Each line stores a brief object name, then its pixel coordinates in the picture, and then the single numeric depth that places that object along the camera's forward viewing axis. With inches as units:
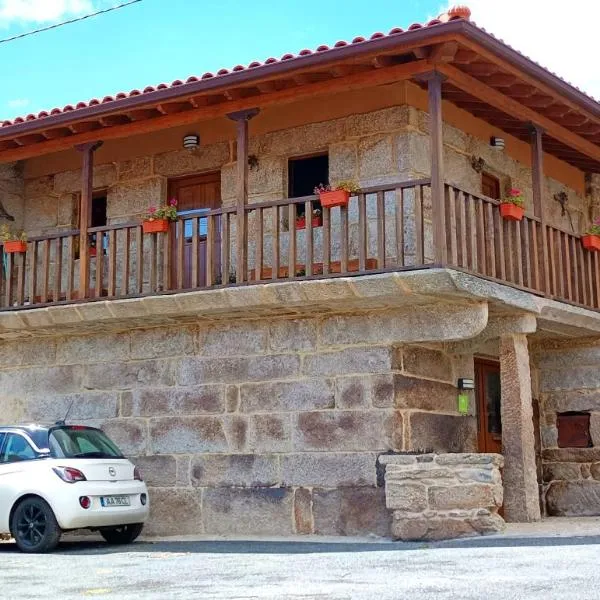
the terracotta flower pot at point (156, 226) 446.3
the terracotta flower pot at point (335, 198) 409.1
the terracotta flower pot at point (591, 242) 487.5
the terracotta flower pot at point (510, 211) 430.9
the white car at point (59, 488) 388.5
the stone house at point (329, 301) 403.9
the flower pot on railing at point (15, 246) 484.1
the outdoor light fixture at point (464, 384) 456.4
